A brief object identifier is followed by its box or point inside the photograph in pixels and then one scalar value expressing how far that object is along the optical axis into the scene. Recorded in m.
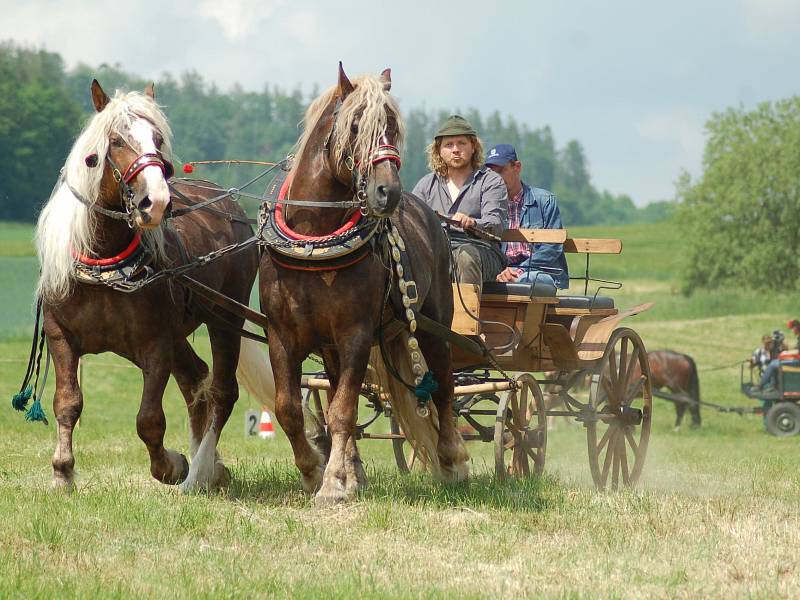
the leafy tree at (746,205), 95.33
